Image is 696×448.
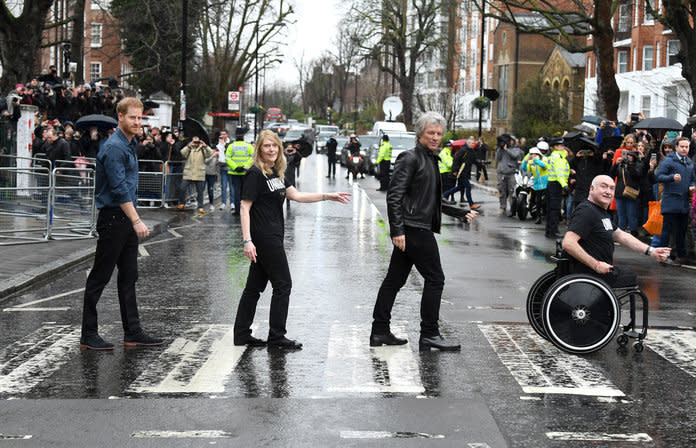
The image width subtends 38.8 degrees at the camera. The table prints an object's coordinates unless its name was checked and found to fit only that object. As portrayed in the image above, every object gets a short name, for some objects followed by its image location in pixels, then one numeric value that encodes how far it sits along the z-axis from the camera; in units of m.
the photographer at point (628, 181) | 17.84
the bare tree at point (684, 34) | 23.17
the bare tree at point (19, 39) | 25.97
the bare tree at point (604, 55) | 28.42
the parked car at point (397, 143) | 41.68
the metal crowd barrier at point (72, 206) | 16.17
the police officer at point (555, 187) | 18.83
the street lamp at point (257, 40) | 63.19
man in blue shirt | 7.79
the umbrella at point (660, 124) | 19.58
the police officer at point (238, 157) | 21.38
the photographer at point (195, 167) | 23.77
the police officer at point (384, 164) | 33.03
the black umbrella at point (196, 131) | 25.38
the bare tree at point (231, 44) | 61.77
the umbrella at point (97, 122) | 20.55
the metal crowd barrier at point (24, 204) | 15.25
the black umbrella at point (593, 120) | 23.25
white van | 50.02
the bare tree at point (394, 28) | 73.00
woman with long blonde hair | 7.92
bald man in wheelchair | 8.12
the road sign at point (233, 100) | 45.51
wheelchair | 7.77
